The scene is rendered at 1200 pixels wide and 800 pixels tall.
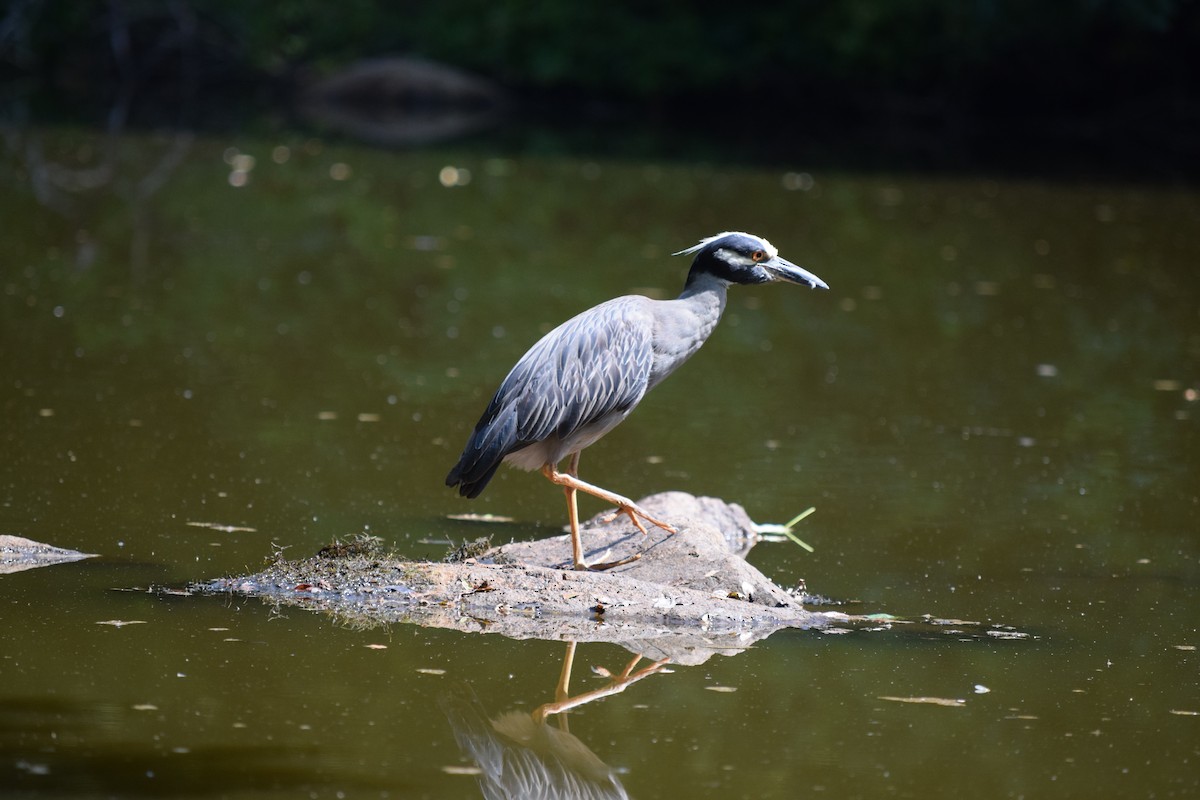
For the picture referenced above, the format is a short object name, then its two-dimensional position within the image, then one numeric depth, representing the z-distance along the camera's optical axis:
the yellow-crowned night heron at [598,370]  12.37
